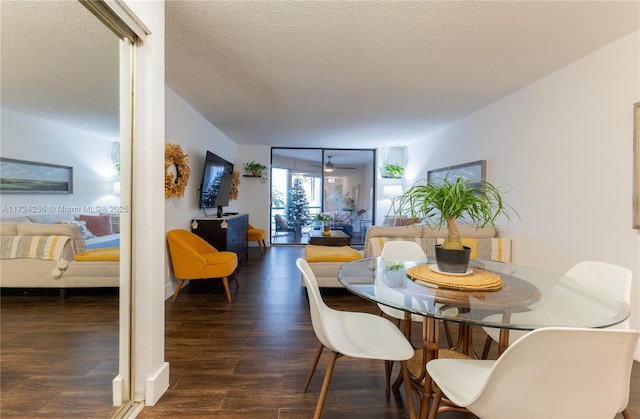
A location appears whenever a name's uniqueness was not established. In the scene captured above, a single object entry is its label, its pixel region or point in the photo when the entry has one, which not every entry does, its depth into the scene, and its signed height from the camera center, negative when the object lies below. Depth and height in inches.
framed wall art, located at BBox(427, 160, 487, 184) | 154.9 +21.4
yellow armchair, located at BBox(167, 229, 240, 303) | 121.3 -27.1
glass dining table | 43.7 -16.7
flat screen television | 161.5 +11.5
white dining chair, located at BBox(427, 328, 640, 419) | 31.3 -20.1
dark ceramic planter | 60.7 -11.8
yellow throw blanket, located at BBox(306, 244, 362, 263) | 131.1 -24.2
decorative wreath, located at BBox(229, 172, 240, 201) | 227.1 +12.5
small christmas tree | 280.2 -2.3
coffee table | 172.2 -22.8
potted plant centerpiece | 59.0 -0.5
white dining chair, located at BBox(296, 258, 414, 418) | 52.6 -27.5
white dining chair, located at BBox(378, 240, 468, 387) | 83.0 -15.5
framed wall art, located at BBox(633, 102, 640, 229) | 81.0 +12.4
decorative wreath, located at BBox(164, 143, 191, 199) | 122.6 +13.5
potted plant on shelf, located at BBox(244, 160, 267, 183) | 256.8 +29.9
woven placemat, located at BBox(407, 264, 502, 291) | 55.1 -15.4
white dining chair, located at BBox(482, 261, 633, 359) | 45.3 -15.5
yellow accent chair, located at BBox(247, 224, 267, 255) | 227.9 -27.0
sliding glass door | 278.8 +13.4
